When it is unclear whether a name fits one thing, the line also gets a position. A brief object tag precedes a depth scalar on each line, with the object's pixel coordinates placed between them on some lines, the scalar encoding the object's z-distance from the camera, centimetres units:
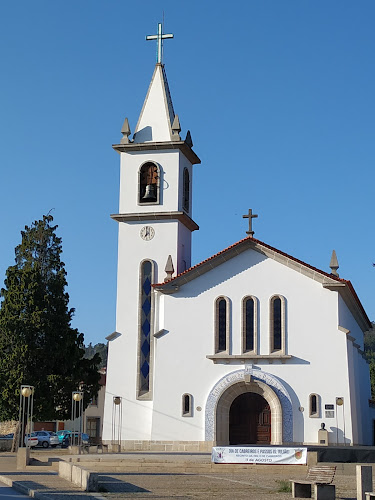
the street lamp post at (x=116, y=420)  3759
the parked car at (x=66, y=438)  5759
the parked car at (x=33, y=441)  5371
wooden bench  1836
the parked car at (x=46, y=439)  5675
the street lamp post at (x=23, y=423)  3003
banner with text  2531
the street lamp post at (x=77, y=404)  3772
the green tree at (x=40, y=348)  4259
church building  3509
